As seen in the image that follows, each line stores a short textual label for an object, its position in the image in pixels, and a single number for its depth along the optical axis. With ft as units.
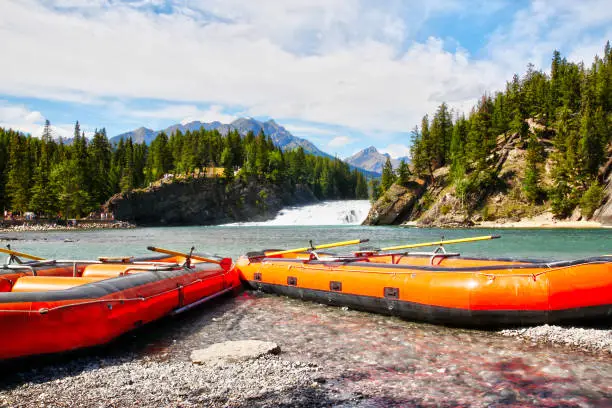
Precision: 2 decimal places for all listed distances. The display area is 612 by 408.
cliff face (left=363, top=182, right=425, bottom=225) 243.81
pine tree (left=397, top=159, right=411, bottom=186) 256.36
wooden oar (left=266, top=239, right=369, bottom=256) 42.12
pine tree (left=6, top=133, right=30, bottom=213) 240.73
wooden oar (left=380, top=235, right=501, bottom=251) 34.65
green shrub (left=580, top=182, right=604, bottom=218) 178.90
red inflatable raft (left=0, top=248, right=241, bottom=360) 21.02
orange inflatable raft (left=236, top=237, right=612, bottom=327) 25.84
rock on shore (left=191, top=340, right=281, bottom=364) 22.17
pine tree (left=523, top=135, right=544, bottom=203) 205.36
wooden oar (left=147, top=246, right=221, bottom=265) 43.57
